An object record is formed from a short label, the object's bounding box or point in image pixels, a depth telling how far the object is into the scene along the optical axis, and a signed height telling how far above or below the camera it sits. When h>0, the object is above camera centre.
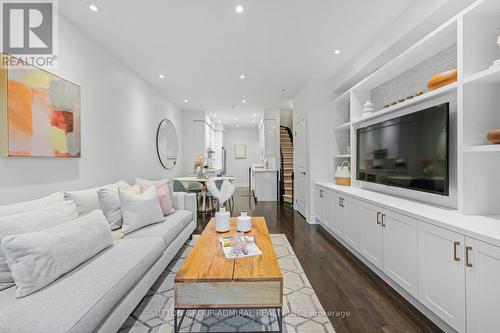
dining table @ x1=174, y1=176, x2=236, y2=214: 5.08 -0.83
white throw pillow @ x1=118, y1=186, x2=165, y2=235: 2.26 -0.48
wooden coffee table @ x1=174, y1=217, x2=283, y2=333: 1.27 -0.72
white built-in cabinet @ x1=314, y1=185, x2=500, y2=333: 1.27 -0.73
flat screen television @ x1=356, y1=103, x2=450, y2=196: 1.94 +0.16
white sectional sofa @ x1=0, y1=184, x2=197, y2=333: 1.02 -0.70
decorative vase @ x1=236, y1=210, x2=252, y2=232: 2.13 -0.56
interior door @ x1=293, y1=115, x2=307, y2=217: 4.70 +0.01
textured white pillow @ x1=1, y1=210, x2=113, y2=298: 1.18 -0.51
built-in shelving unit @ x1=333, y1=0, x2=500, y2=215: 1.67 +0.45
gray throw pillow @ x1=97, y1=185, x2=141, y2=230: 2.31 -0.43
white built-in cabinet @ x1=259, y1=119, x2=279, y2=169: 7.00 +0.78
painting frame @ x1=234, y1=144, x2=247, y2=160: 10.89 +0.72
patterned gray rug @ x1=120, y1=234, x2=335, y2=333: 1.59 -1.16
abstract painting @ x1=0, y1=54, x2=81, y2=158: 1.82 +0.48
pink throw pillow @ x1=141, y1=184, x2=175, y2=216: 2.83 -0.43
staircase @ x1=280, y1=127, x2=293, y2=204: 6.81 +0.15
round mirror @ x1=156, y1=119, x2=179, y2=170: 5.00 +0.54
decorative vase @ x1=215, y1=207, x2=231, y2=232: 2.13 -0.54
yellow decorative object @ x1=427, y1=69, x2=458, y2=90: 1.87 +0.76
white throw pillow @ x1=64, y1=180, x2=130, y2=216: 2.09 -0.33
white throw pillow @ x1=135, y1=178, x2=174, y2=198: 3.02 -0.25
